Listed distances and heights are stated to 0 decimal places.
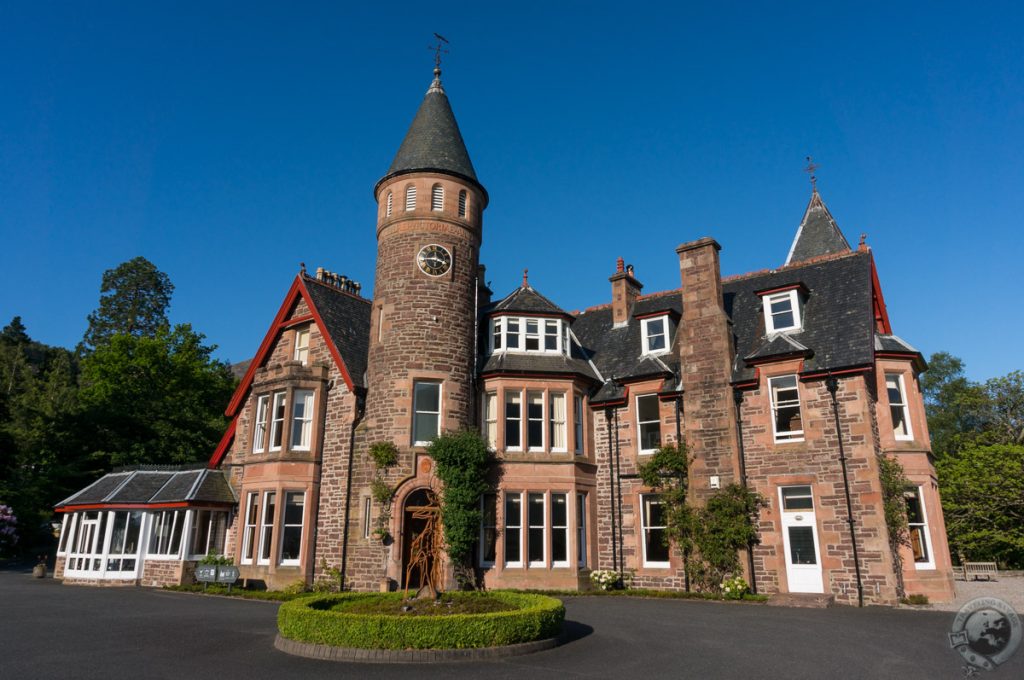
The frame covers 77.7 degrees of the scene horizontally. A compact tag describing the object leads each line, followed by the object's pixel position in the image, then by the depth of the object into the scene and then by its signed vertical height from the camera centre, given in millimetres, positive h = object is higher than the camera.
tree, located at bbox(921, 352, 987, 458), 43031 +8225
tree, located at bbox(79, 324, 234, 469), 36534 +7429
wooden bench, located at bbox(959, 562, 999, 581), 28730 -2334
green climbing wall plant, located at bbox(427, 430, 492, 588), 19844 +924
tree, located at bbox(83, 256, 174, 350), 62938 +21471
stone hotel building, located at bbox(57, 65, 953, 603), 19297 +3143
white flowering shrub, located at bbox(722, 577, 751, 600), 18688 -1975
